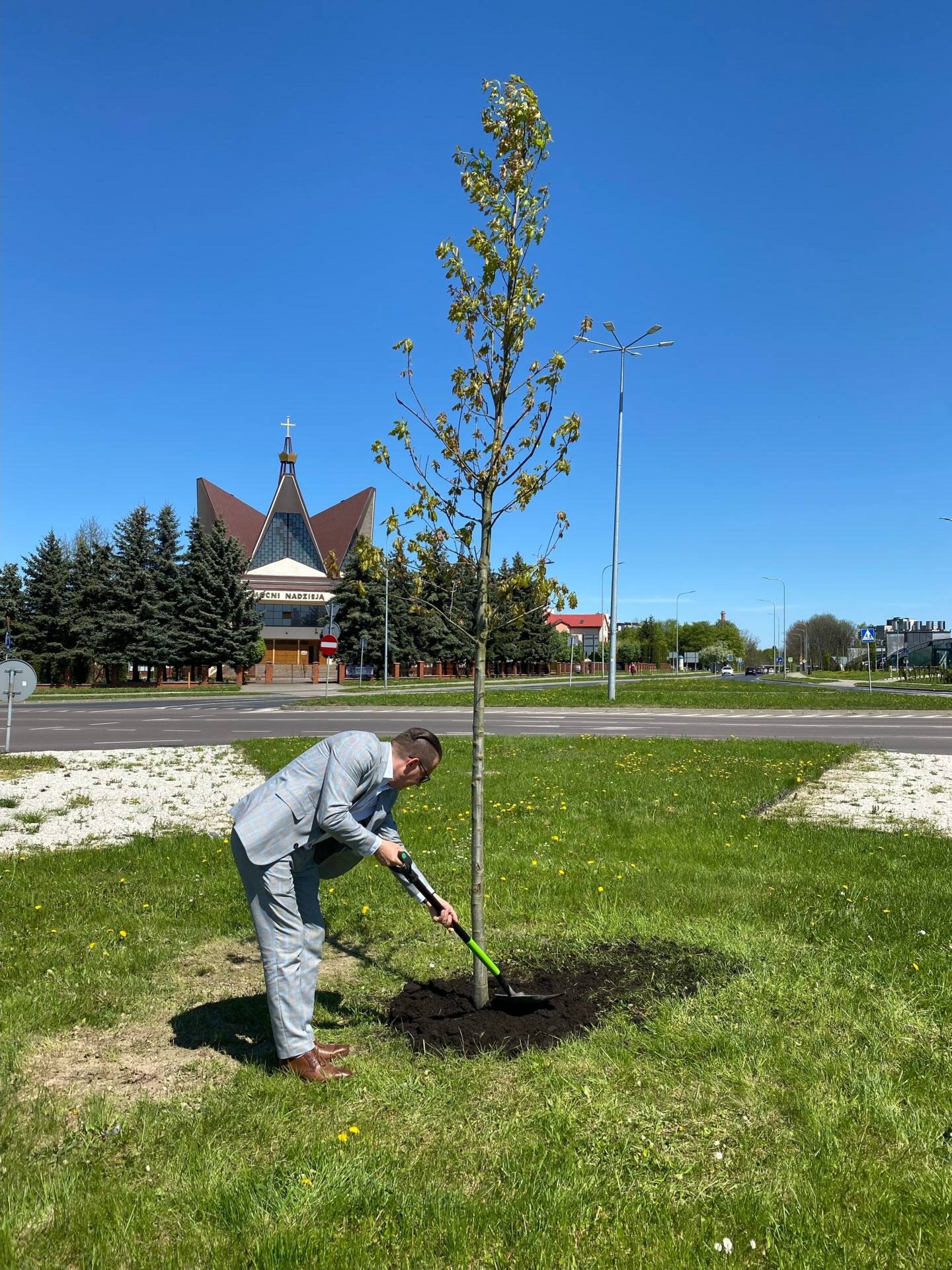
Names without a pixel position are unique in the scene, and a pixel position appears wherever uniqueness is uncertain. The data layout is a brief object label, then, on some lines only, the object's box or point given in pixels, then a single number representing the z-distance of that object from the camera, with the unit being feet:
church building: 240.53
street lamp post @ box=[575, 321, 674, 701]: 87.03
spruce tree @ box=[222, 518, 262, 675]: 165.99
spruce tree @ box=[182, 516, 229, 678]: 161.99
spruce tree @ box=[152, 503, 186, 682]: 160.86
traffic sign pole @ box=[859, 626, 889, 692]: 102.37
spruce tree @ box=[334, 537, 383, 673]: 174.40
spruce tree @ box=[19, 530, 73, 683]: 159.12
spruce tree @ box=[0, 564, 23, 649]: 159.74
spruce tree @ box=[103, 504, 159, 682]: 158.51
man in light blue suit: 10.84
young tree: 13.62
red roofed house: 468.75
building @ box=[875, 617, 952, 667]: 249.55
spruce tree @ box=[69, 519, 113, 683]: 159.33
